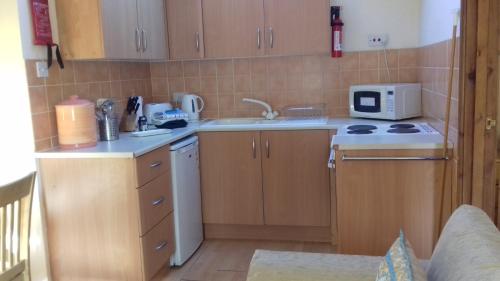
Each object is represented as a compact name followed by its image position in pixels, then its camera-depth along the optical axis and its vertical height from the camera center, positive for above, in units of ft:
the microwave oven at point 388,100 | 10.77 -0.79
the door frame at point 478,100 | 7.21 -0.57
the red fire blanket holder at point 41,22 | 8.55 +1.02
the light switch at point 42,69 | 8.72 +0.18
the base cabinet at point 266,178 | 11.07 -2.53
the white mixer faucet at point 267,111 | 12.50 -1.06
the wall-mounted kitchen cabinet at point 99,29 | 9.14 +0.95
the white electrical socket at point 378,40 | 11.83 +0.65
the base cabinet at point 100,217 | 8.55 -2.53
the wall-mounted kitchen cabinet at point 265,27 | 11.35 +1.04
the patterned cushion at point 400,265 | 3.66 -1.58
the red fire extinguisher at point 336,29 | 11.59 +0.93
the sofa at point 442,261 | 3.75 -1.81
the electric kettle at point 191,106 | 12.67 -0.86
